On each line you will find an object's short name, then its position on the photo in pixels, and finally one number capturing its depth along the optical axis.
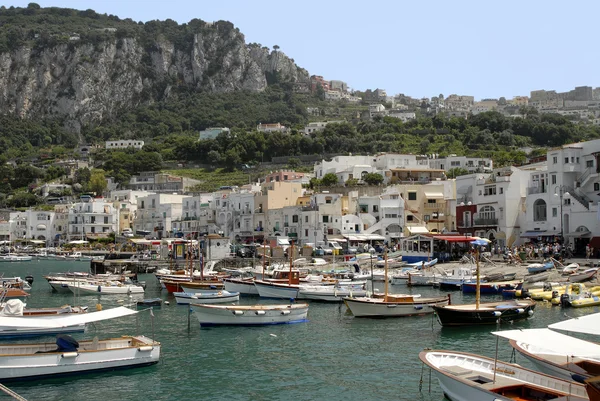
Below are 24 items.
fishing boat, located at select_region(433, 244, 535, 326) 32.50
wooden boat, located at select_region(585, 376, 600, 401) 15.29
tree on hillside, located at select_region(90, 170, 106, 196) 134.25
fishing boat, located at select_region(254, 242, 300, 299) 45.72
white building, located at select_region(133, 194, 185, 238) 105.25
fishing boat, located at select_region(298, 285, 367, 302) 45.06
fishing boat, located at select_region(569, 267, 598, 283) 46.59
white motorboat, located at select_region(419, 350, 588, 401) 18.05
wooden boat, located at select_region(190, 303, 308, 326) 34.66
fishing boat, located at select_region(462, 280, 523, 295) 45.38
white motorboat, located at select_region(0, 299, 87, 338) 32.44
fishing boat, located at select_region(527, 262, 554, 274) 51.03
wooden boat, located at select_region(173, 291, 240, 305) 40.25
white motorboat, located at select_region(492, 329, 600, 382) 17.45
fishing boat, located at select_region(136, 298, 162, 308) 43.91
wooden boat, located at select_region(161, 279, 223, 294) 46.56
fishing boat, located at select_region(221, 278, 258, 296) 49.16
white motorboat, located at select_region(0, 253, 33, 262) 96.50
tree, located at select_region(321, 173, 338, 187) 94.56
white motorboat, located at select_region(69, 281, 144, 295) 51.59
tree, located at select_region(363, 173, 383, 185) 91.69
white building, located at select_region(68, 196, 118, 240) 111.69
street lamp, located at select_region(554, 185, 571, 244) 61.78
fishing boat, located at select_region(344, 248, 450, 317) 36.97
